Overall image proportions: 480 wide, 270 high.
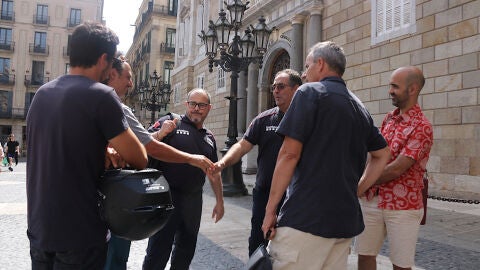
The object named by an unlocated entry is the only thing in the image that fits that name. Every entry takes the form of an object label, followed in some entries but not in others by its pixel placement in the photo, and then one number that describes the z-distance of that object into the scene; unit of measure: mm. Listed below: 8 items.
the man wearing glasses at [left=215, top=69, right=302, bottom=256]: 3408
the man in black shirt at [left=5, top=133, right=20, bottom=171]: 20430
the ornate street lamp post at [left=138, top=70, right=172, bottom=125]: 19375
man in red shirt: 2568
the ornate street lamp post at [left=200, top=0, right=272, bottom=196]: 9164
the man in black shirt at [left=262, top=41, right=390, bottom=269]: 1932
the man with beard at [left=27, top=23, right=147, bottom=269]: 1688
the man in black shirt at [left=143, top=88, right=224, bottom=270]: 3023
